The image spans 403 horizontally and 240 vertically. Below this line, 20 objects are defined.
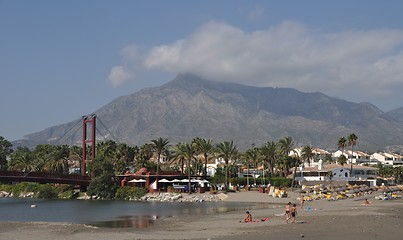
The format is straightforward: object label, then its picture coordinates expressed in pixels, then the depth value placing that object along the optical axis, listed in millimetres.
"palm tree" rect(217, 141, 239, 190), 104125
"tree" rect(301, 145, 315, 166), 138612
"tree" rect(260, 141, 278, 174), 117438
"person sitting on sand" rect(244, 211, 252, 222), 42900
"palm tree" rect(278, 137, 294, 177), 121438
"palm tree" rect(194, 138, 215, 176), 103812
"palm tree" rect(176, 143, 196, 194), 100312
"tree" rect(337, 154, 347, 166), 133088
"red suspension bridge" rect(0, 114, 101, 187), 92438
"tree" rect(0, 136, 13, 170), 164700
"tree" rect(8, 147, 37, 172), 129750
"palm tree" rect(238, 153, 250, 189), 114438
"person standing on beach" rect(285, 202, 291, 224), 40119
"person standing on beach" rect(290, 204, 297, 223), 39562
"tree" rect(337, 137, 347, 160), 129250
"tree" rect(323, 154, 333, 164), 197750
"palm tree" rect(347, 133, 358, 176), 124344
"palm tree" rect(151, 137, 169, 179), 112188
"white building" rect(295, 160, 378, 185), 128625
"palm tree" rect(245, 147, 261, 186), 112625
